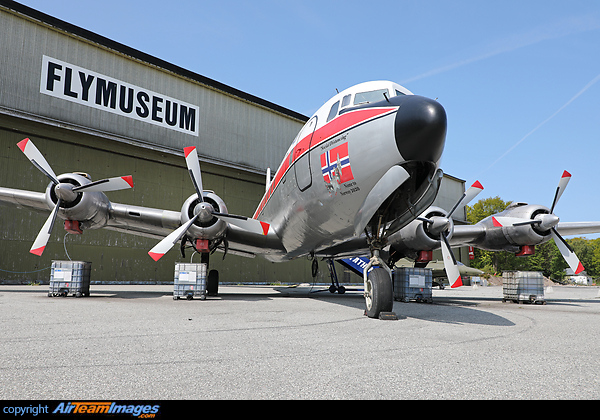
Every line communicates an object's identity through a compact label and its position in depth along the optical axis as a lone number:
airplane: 6.85
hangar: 21.09
